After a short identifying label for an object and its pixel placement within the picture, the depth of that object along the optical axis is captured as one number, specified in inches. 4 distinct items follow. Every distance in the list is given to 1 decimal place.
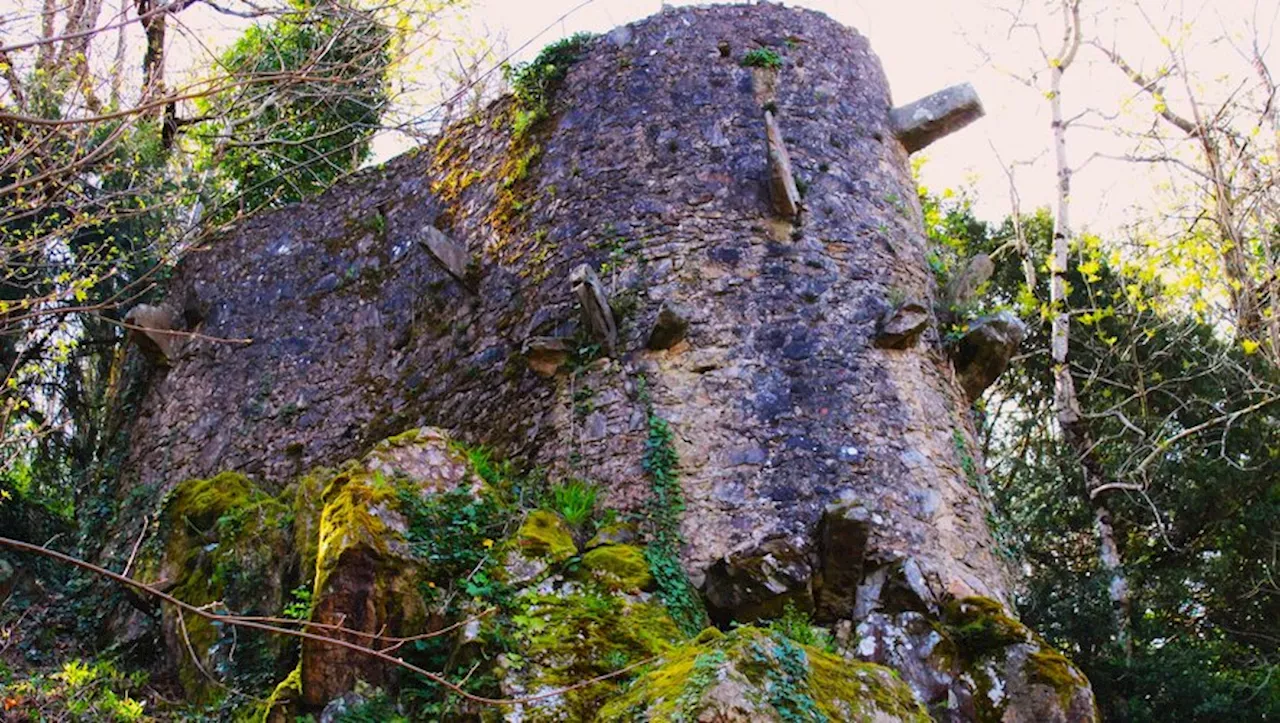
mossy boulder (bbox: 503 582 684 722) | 201.5
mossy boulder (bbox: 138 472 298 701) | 275.3
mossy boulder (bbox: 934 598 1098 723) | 227.0
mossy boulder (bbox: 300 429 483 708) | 221.3
